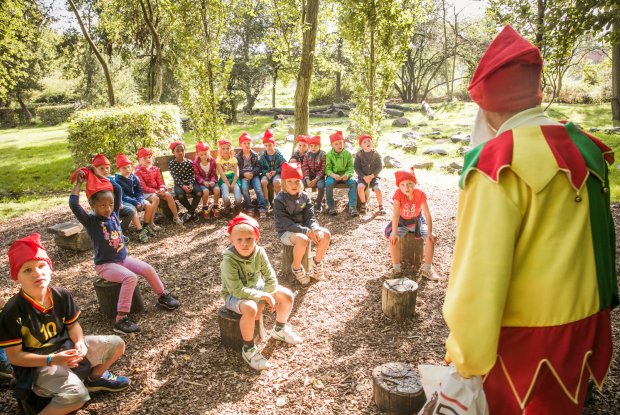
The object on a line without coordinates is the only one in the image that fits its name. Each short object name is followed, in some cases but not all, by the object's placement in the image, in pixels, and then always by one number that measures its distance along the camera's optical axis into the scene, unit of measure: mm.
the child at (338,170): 7418
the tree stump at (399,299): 3924
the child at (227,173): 7520
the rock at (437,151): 12875
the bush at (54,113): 27812
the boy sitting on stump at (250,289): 3445
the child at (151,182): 7105
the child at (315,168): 7664
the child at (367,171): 7367
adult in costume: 1284
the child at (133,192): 6695
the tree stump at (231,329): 3599
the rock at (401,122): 20297
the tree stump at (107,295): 4168
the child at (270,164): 7699
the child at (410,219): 4773
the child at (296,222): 4898
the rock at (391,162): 11297
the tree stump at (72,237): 5945
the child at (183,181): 7340
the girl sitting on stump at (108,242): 4062
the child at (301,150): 7910
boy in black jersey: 2676
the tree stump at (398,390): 2650
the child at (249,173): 7543
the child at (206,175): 7438
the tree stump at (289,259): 4973
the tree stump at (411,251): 5031
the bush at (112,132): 9125
